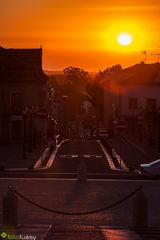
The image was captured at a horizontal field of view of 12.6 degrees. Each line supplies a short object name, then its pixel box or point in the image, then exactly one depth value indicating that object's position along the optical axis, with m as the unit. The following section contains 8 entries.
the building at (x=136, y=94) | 104.06
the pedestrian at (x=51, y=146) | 59.81
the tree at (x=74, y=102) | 182.50
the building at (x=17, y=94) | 80.75
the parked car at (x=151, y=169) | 36.09
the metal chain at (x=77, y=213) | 18.41
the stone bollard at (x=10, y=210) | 16.42
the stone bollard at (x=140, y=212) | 16.75
